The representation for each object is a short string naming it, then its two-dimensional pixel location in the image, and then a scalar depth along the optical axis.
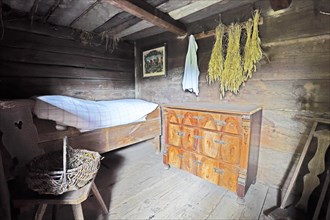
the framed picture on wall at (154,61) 2.47
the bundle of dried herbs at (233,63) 1.67
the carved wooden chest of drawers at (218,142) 1.37
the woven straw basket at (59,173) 0.82
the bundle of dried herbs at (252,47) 1.56
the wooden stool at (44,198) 0.81
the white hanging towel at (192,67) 2.05
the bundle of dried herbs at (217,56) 1.80
